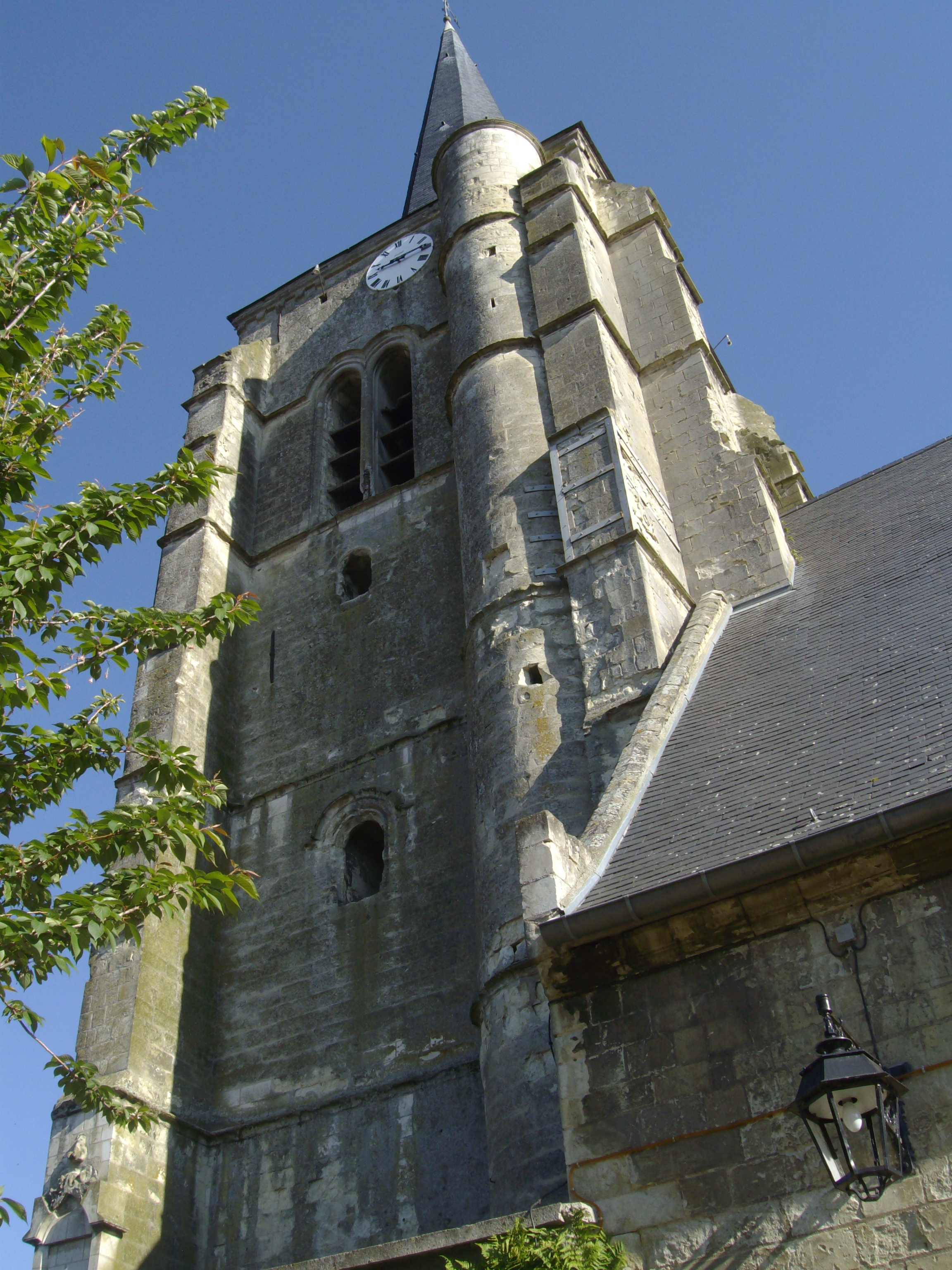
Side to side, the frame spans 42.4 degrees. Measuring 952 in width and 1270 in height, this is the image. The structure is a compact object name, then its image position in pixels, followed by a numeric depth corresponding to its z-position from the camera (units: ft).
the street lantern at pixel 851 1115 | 12.39
